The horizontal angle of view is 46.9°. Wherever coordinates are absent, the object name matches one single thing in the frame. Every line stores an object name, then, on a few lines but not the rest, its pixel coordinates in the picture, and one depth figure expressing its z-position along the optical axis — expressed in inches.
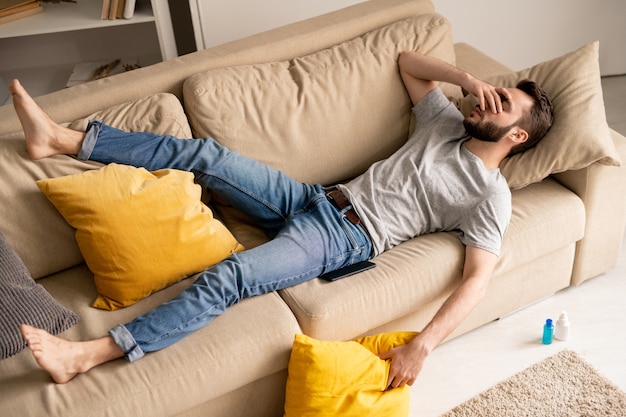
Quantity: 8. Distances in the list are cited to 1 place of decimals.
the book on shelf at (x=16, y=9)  114.0
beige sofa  73.5
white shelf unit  128.0
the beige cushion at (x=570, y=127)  89.0
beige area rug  85.3
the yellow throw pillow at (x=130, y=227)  79.5
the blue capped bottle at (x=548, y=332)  92.3
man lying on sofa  80.4
